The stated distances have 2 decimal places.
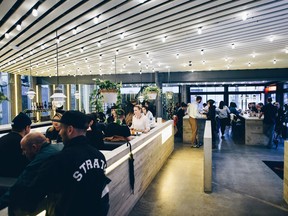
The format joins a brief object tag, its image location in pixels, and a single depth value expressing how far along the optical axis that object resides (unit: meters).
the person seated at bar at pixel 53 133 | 4.42
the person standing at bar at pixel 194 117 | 8.52
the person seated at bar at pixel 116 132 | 4.47
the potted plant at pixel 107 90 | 5.03
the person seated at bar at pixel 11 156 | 2.59
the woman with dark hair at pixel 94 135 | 3.62
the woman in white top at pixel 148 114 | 7.08
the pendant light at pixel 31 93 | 8.12
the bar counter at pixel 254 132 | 8.76
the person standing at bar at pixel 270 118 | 8.03
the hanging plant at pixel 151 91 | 8.58
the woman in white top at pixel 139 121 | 5.77
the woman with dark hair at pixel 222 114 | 10.36
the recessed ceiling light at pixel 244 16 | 4.65
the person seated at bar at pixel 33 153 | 1.54
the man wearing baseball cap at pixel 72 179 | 1.46
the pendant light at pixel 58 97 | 5.10
